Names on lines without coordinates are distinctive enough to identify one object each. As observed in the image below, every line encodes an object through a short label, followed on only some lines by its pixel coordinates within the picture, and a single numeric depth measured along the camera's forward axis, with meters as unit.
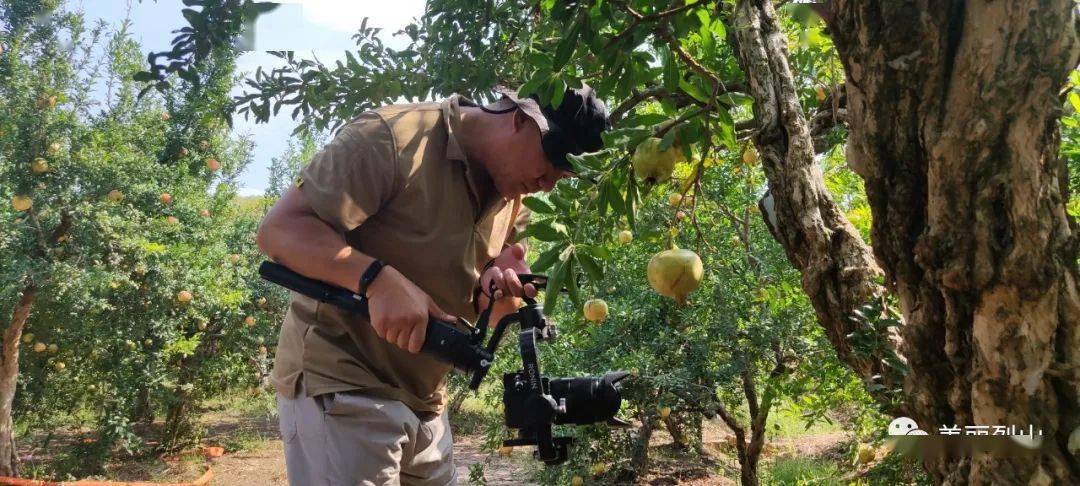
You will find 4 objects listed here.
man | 1.42
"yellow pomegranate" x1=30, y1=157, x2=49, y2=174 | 4.73
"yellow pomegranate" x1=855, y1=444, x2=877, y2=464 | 2.74
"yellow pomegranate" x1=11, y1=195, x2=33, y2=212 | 4.61
